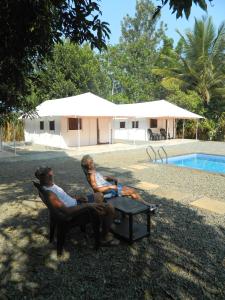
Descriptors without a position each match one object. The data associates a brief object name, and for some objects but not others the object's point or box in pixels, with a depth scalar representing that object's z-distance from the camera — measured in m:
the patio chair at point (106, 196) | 4.96
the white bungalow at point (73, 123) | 20.08
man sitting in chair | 3.79
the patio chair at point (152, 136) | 25.86
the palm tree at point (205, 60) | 27.45
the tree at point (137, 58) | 43.09
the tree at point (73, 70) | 30.72
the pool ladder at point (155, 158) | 13.56
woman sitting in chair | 5.09
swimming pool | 14.78
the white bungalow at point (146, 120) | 24.35
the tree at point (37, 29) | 3.53
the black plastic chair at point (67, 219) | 3.76
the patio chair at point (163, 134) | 26.45
